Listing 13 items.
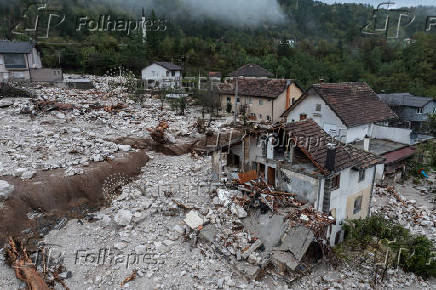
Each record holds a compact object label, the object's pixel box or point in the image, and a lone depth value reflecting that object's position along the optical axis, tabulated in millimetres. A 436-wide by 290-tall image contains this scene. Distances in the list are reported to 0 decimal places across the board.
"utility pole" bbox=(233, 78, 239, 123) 27277
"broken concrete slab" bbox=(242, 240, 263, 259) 9148
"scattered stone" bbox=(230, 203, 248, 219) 10516
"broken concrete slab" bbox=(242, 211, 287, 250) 9805
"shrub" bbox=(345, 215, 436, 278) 10359
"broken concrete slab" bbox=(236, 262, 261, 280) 8664
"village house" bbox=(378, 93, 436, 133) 28766
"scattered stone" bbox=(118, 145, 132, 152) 14953
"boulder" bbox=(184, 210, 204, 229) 10118
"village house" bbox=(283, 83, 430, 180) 19438
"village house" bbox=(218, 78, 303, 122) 26594
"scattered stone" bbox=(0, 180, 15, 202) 10039
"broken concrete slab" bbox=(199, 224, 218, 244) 9711
